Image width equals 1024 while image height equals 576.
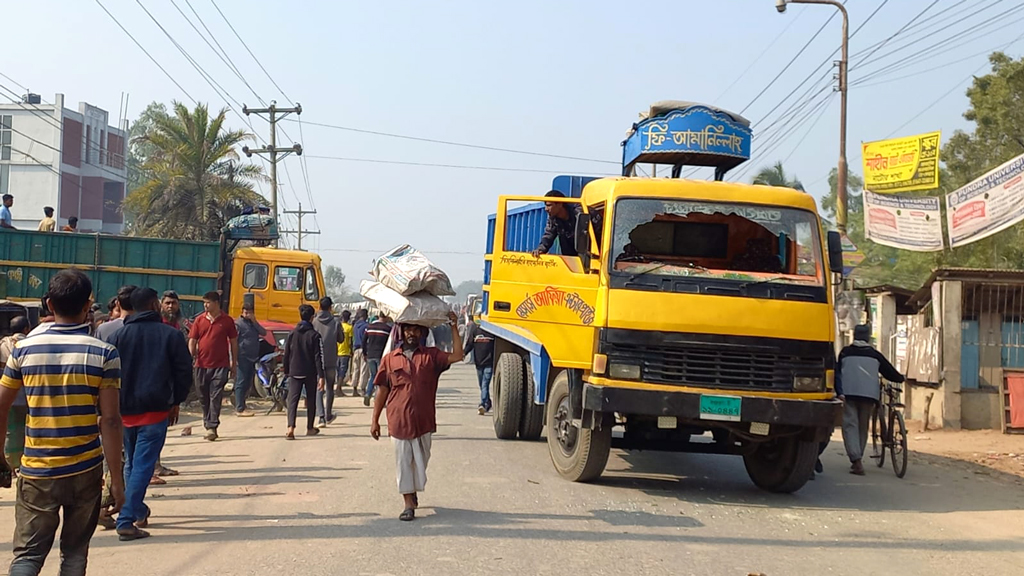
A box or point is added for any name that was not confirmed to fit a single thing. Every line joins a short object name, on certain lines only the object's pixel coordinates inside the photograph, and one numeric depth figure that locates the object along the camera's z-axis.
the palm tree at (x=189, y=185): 32.78
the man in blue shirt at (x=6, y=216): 18.38
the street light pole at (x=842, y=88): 18.92
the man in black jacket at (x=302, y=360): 12.17
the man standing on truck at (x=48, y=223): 18.52
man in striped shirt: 4.52
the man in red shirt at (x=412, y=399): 7.41
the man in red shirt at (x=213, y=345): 11.51
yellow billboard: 17.14
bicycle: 10.69
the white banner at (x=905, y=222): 16.98
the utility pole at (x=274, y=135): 39.05
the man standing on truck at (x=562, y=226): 9.75
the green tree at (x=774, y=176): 43.03
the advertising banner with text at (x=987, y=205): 15.22
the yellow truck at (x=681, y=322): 8.19
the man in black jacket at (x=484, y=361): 16.36
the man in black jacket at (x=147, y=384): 6.77
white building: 54.72
